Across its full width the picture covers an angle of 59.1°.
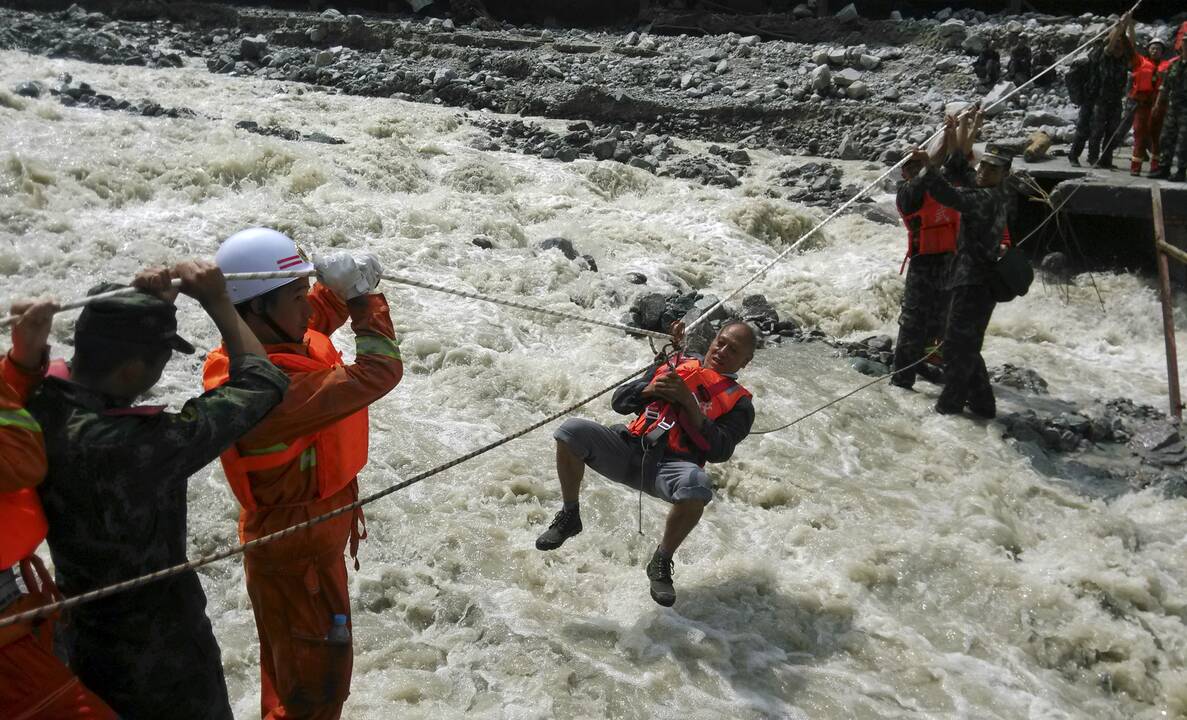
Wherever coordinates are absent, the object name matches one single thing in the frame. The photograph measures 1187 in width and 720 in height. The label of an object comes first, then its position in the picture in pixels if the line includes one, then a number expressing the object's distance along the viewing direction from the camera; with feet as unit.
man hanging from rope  14.20
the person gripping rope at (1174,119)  31.53
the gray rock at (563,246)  32.50
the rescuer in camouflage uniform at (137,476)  7.48
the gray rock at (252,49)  57.41
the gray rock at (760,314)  29.30
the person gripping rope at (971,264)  22.31
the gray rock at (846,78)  51.83
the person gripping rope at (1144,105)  34.50
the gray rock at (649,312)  28.35
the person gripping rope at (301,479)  9.52
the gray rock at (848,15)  63.36
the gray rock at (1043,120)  43.16
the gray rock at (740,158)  44.68
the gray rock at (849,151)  45.24
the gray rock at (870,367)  26.89
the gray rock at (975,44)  54.75
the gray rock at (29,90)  39.60
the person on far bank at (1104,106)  33.37
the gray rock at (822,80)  51.31
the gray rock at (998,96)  46.12
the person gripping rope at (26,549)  6.99
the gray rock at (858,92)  50.72
